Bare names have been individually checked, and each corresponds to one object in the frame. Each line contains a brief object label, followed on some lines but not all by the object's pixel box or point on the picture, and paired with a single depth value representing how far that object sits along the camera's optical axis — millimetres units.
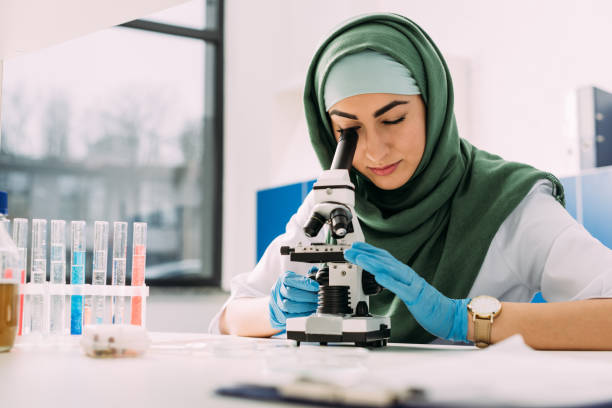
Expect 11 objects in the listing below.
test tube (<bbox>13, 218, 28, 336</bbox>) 1062
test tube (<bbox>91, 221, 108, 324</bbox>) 1187
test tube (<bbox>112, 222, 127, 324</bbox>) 1198
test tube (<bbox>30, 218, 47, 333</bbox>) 1086
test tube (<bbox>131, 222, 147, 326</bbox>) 1203
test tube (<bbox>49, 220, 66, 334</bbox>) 1105
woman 1366
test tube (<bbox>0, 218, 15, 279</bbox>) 899
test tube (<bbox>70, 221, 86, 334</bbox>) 1146
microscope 1030
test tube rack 1090
